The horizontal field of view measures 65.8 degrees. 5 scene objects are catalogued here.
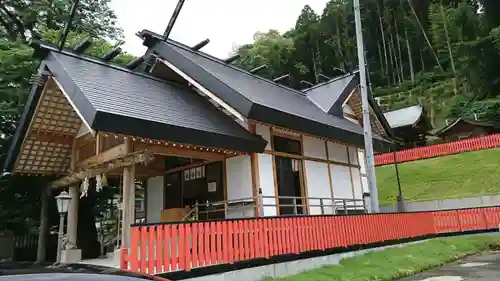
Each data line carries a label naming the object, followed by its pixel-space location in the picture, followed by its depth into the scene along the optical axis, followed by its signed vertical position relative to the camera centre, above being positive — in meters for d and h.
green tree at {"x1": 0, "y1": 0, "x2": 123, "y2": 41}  9.03 +9.82
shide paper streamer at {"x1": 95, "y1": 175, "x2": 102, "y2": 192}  9.25 +1.07
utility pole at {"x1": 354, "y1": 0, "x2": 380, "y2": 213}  11.61 +2.77
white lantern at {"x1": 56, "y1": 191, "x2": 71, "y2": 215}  8.77 +0.59
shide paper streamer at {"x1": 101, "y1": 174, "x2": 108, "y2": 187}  9.87 +1.20
